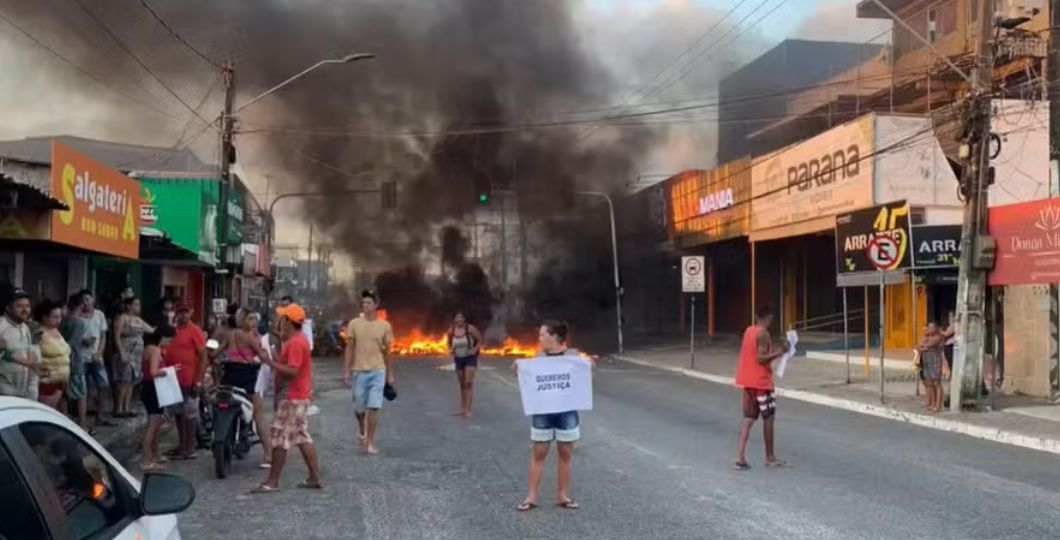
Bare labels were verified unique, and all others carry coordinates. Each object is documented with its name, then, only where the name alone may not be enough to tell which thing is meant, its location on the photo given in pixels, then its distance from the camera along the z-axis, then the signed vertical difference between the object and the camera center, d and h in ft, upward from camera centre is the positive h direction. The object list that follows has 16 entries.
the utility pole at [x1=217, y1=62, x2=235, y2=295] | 62.28 +9.71
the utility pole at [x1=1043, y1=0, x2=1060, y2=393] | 47.32 +8.40
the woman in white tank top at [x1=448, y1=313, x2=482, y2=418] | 40.83 -2.47
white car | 7.01 -1.62
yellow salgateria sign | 30.09 +3.26
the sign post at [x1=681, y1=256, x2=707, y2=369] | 77.82 +1.68
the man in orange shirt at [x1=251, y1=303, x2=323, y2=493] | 23.62 -2.71
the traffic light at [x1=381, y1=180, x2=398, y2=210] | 88.79 +9.47
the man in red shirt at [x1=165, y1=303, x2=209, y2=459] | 28.76 -2.13
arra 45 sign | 49.37 +3.16
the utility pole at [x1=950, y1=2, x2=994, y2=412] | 42.75 +2.58
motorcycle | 25.67 -3.37
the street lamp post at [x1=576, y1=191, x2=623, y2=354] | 100.48 +0.41
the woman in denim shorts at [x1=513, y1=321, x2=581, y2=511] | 21.56 -3.39
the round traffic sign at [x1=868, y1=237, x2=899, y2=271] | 49.19 +2.05
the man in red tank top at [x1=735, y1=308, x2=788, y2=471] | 27.78 -2.44
